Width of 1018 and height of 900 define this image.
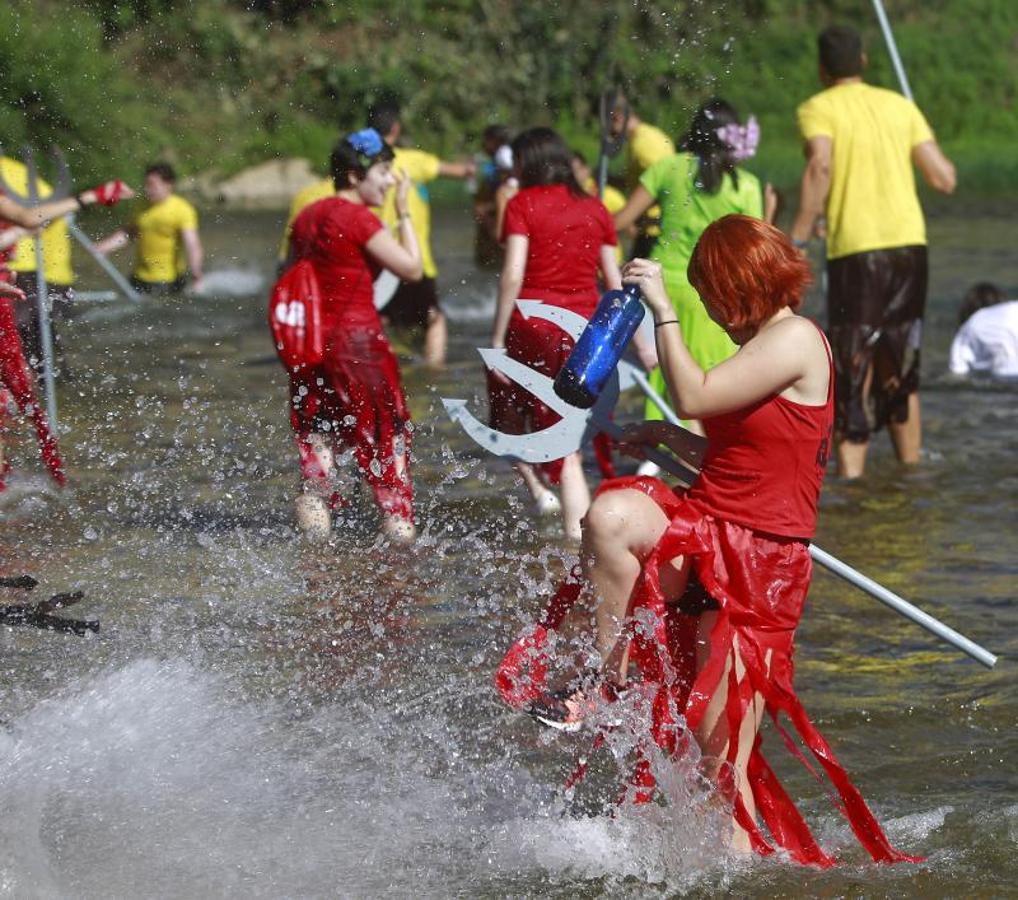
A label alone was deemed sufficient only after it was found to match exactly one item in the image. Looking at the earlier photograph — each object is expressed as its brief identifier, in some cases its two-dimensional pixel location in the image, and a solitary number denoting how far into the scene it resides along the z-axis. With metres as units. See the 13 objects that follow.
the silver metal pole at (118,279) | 27.97
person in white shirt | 19.42
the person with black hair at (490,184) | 22.97
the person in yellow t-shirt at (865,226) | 15.95
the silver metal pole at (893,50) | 18.62
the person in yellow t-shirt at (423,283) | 21.52
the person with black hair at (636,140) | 17.41
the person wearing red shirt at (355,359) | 13.59
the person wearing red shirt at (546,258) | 13.98
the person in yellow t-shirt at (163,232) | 26.61
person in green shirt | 14.65
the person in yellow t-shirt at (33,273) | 18.02
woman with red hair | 7.96
